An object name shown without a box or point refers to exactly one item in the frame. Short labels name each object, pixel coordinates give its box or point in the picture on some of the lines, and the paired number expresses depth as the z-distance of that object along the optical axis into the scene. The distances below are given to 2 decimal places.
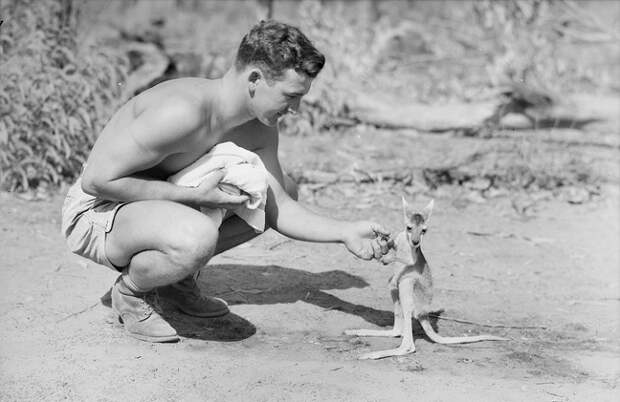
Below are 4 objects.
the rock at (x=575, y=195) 6.56
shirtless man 3.61
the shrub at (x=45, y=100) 6.11
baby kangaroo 3.72
